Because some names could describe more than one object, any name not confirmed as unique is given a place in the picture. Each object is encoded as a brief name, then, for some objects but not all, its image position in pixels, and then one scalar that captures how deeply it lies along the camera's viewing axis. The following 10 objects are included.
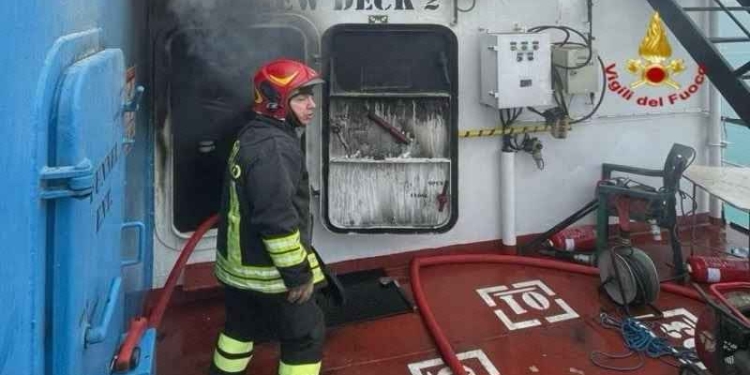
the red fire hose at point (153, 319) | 2.17
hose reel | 4.16
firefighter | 2.85
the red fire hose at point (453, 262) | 3.83
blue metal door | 1.35
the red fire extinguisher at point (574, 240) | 5.42
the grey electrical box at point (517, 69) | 4.86
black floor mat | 4.39
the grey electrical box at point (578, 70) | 5.11
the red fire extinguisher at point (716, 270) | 4.68
